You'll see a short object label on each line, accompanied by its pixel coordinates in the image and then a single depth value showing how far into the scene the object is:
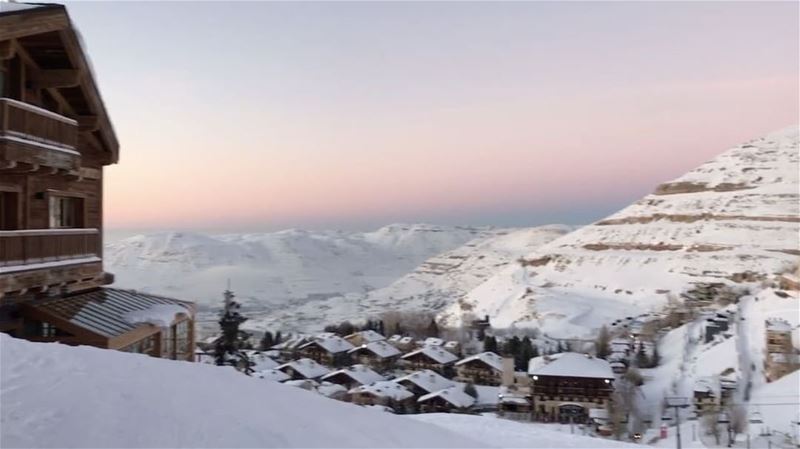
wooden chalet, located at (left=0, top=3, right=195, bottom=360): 9.58
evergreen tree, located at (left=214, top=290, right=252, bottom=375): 23.47
